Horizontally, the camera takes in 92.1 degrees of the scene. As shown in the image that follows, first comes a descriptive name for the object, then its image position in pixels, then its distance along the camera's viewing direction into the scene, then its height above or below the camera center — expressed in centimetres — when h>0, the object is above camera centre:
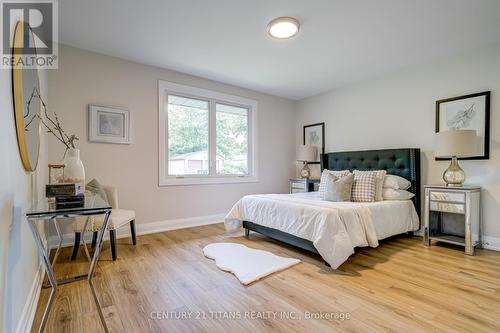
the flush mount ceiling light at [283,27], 240 +142
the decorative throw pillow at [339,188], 301 -30
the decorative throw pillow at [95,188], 262 -26
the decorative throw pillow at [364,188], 299 -29
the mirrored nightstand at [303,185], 452 -39
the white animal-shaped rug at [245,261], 217 -97
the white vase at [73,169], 180 -4
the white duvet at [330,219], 223 -61
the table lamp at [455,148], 268 +20
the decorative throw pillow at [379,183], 310 -24
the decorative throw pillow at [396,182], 321 -23
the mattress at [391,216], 270 -62
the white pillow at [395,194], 313 -38
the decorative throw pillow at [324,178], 337 -19
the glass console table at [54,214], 118 -25
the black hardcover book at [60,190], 144 -16
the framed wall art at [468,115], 286 +63
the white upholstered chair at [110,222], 239 -60
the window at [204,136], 370 +48
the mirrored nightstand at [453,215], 269 -64
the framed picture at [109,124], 305 +52
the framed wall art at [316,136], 473 +58
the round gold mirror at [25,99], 131 +41
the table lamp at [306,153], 461 +22
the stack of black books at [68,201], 135 -21
